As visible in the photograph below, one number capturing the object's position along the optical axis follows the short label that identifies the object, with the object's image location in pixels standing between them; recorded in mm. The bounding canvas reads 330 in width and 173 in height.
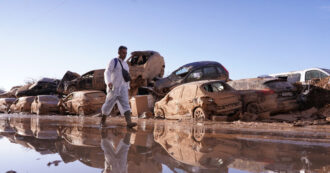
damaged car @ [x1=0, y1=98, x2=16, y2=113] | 24275
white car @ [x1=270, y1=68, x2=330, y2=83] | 15031
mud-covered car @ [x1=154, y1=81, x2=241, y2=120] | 9695
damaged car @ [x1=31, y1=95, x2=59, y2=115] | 17812
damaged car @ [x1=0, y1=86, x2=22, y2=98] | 32022
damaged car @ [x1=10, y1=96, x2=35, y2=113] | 20359
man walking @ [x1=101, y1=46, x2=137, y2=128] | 7368
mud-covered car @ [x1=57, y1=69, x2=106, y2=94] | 19355
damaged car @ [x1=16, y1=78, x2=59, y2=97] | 26766
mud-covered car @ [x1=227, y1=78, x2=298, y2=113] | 10393
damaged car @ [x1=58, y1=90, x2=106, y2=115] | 14930
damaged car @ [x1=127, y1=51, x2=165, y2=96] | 17094
